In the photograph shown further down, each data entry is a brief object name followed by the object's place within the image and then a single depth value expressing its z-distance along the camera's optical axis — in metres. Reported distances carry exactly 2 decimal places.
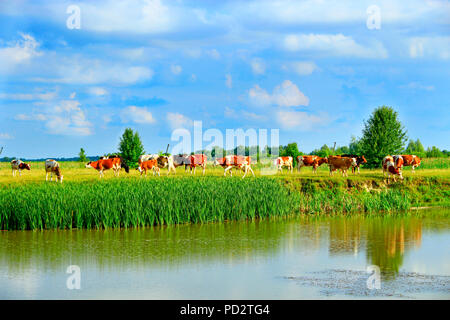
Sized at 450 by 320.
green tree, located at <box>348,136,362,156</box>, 76.33
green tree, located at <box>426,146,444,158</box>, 72.03
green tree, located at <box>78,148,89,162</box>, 63.88
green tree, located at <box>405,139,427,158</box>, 89.89
